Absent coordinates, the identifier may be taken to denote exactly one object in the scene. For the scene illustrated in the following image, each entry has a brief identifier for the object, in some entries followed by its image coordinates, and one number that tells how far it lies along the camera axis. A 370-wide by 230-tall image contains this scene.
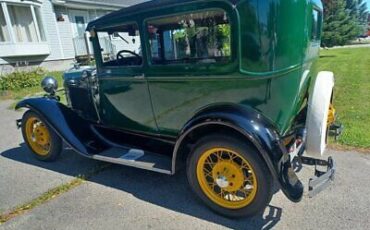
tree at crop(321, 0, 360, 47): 17.94
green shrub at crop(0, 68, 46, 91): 10.78
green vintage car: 2.51
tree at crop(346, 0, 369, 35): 34.30
